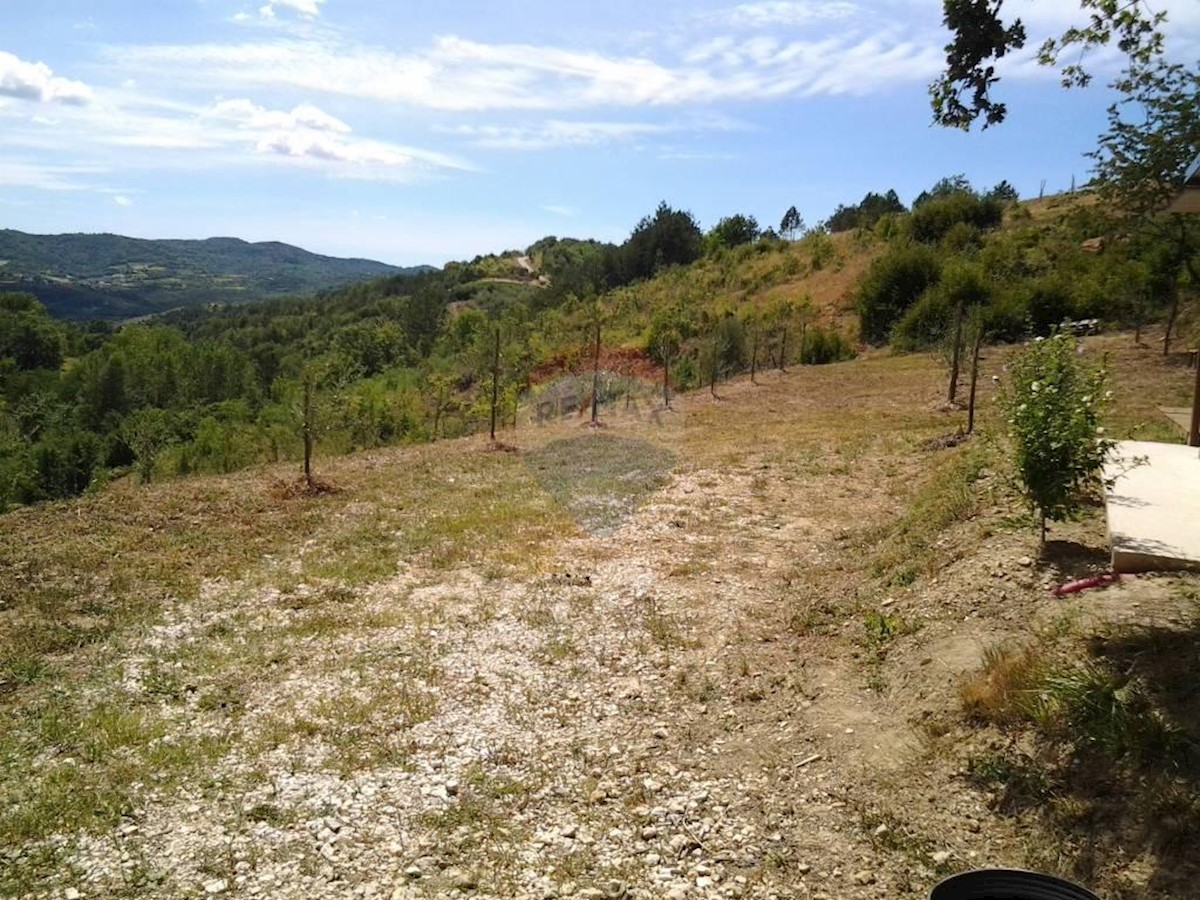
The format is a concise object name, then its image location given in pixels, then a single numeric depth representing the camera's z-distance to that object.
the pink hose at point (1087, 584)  5.56
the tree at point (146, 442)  21.21
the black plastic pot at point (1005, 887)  2.81
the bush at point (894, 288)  32.84
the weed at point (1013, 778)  4.11
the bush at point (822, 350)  31.55
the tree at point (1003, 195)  42.33
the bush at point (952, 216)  39.47
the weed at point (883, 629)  6.48
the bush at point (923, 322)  28.98
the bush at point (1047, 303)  25.92
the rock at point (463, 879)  4.16
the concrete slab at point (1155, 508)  5.45
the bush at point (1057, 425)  5.88
